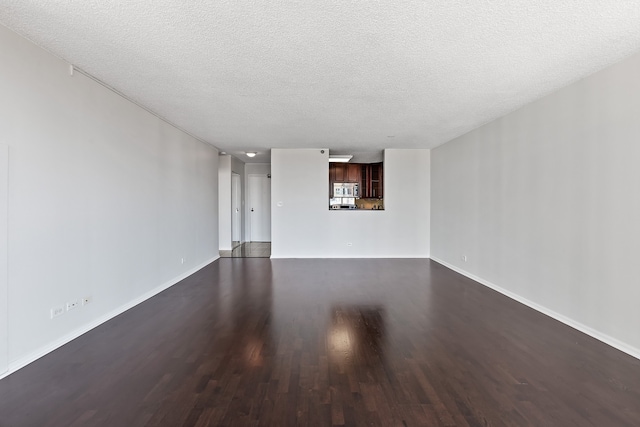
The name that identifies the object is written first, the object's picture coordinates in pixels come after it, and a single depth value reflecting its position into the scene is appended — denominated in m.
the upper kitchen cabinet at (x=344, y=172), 9.36
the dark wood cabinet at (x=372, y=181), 9.38
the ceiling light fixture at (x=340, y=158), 7.62
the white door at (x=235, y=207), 8.38
